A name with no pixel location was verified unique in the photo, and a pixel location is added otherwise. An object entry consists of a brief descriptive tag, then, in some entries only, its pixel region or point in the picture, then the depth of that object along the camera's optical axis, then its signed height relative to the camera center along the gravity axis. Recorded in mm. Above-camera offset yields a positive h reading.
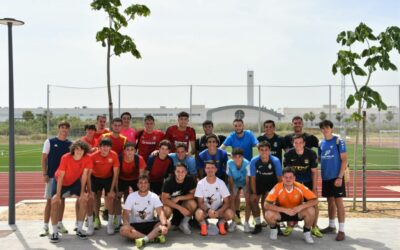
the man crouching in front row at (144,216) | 5859 -1407
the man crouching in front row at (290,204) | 5992 -1232
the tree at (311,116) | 27988 +307
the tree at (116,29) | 8195 +1884
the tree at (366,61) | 7948 +1215
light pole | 6996 -417
